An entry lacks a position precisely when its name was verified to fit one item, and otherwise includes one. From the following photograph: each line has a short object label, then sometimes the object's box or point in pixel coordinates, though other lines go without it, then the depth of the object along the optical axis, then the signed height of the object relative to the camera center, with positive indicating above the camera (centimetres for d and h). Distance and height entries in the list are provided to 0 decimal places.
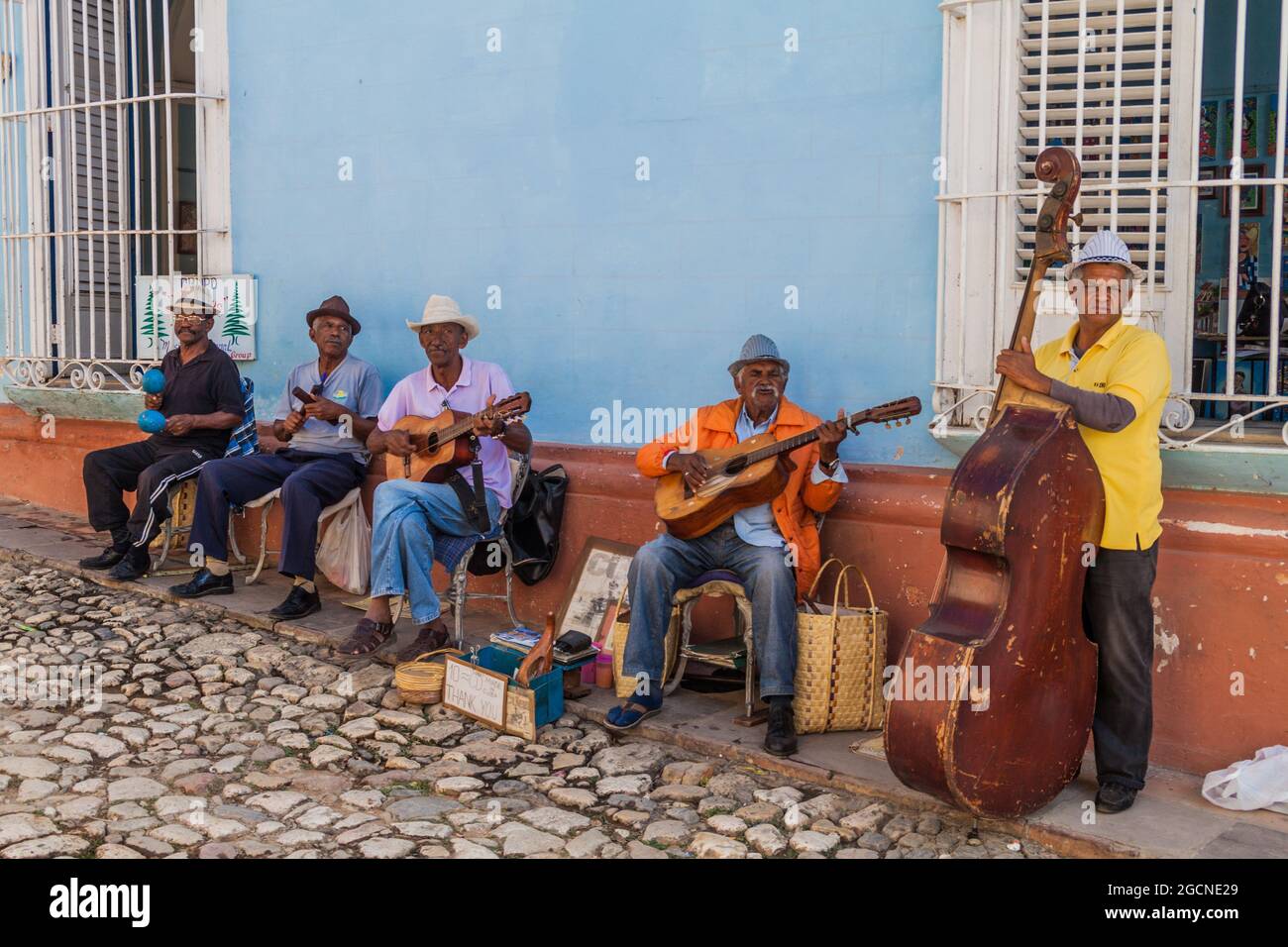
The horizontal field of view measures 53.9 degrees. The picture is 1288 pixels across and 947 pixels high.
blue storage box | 450 -118
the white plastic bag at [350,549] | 616 -94
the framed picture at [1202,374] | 642 -9
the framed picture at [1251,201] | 704 +87
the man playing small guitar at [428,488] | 515 -55
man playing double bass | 361 -36
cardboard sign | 450 -121
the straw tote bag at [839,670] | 436 -108
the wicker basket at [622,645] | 478 -110
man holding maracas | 633 -44
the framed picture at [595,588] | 533 -99
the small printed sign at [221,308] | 688 +26
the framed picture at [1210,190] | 702 +91
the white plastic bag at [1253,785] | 377 -128
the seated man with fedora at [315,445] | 597 -43
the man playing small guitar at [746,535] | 452 -65
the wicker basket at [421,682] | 474 -122
